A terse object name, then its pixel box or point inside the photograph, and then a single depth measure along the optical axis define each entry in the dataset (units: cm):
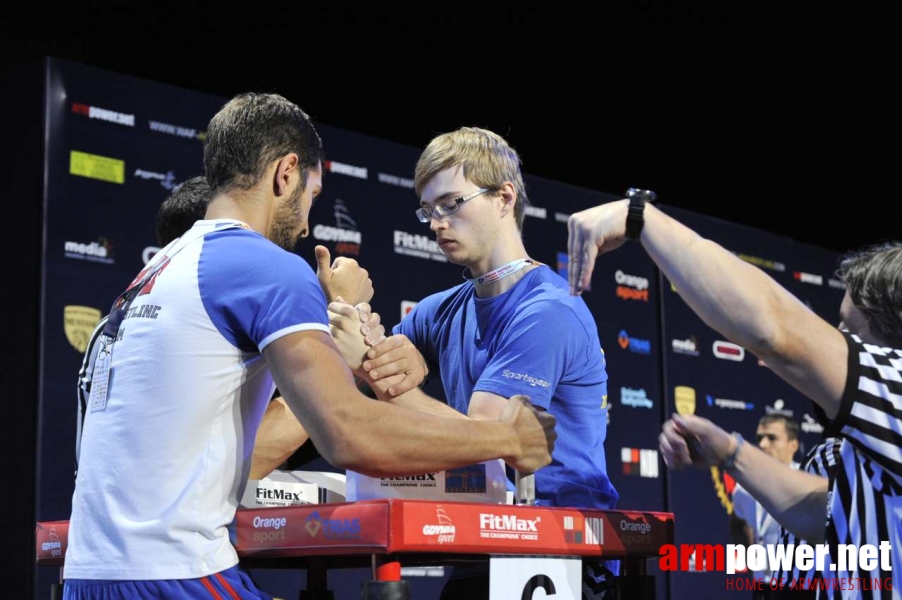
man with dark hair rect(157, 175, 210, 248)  254
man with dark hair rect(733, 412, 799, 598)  599
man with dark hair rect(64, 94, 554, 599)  149
